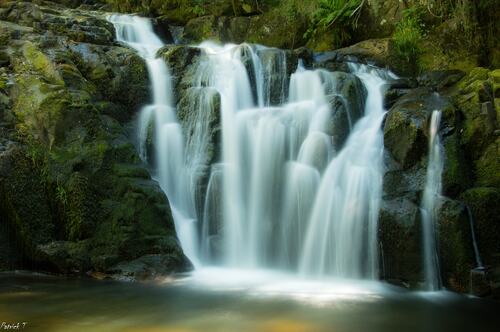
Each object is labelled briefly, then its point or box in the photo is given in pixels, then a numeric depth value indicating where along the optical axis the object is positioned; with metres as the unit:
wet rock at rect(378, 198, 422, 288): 6.88
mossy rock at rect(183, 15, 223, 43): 14.70
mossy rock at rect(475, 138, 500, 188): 7.44
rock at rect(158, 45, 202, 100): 10.24
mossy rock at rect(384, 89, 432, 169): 7.73
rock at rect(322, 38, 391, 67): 12.01
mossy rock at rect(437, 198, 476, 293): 6.69
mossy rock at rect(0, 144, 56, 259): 7.48
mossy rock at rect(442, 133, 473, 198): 7.29
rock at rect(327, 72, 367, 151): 8.90
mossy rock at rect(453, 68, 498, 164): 7.77
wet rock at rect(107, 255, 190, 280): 7.18
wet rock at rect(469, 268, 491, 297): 6.49
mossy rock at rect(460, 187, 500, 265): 6.76
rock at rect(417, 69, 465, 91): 9.74
